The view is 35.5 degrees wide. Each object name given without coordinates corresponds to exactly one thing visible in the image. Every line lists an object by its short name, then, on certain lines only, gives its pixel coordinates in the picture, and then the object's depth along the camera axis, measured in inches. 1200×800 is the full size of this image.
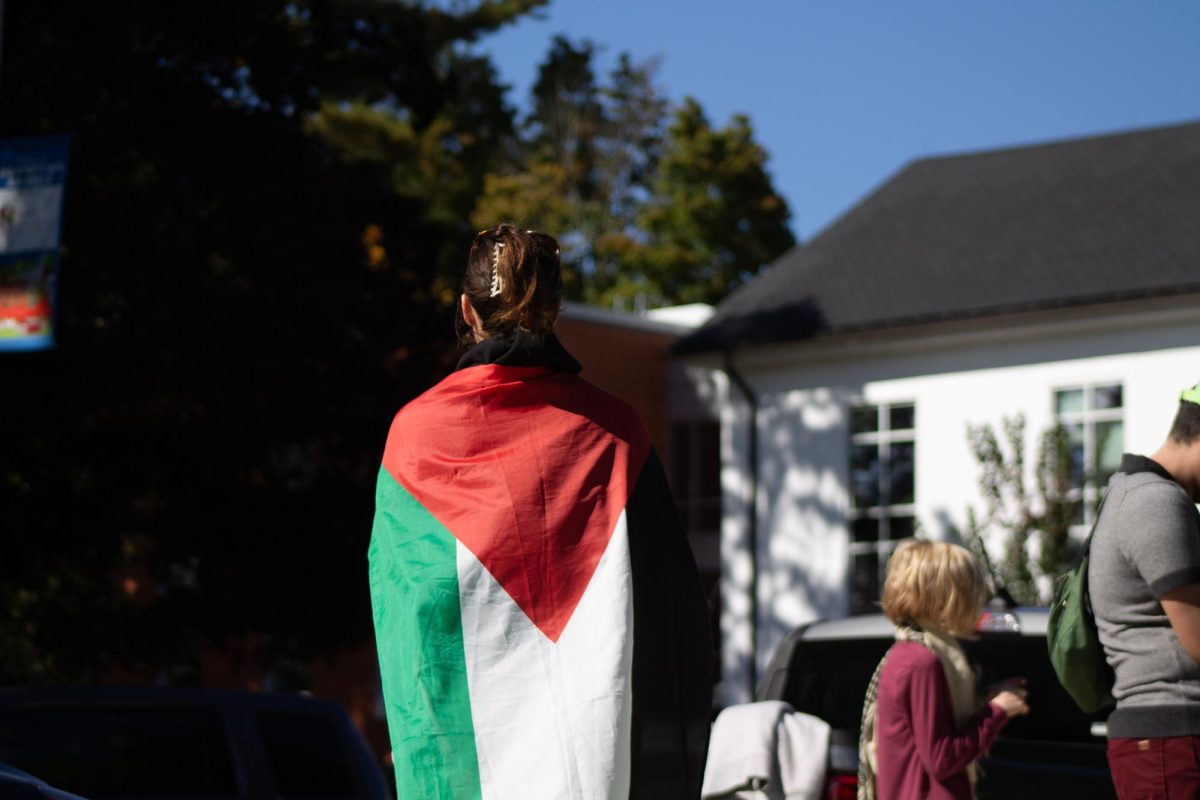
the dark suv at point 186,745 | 333.1
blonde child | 200.2
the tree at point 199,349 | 693.9
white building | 798.5
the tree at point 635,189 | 1750.7
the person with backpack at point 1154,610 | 166.7
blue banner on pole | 457.7
